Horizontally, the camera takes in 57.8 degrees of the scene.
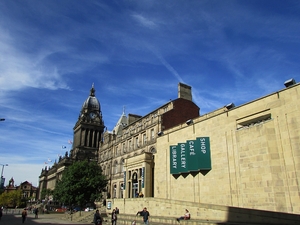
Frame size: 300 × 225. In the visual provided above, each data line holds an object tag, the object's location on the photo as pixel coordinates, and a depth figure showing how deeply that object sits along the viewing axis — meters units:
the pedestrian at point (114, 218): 22.59
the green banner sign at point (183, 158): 29.54
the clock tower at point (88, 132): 91.31
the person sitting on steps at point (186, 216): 22.37
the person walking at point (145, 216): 21.50
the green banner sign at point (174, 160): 31.06
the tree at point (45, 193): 92.06
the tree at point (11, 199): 112.38
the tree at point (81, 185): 48.75
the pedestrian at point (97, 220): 17.92
